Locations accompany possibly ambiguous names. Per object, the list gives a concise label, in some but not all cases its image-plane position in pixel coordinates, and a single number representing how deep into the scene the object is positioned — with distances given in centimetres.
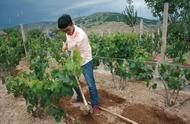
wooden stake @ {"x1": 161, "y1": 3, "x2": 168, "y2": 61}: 328
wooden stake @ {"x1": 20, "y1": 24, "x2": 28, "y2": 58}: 631
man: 229
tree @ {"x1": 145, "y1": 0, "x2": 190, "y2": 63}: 530
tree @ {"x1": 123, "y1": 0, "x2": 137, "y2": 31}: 1119
